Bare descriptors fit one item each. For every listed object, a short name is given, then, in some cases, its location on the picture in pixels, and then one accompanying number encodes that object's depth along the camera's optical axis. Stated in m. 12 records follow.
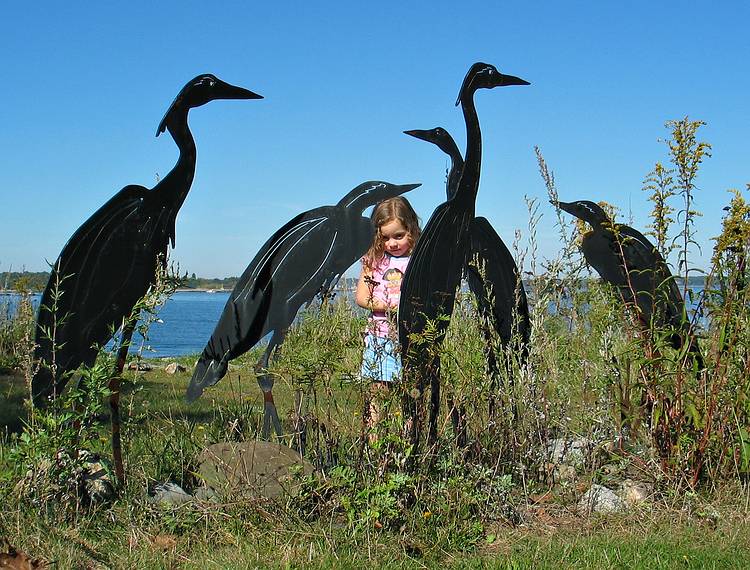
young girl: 4.82
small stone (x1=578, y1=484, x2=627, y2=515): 4.06
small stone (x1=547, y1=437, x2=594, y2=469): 4.39
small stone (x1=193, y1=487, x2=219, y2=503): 3.79
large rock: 3.77
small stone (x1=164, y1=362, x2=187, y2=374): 10.06
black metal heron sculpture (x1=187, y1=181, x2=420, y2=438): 4.60
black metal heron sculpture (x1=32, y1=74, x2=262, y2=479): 3.84
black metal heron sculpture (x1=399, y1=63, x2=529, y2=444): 4.26
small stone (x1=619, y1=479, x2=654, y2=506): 4.11
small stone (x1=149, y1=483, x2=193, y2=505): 3.80
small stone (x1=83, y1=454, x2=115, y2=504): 3.77
